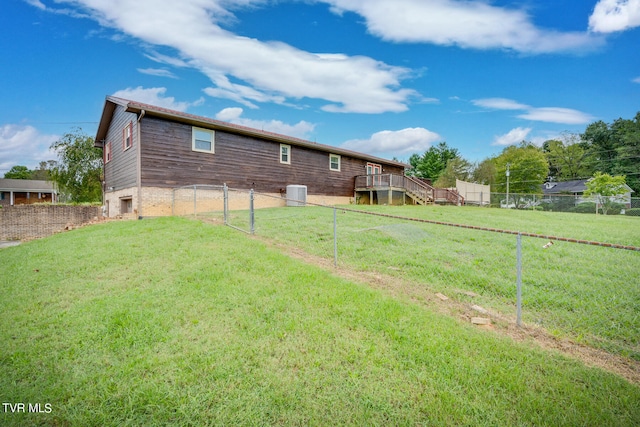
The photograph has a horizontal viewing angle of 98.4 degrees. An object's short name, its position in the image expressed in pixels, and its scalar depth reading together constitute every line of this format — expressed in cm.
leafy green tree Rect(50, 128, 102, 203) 2262
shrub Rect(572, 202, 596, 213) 2259
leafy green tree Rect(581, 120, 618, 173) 4522
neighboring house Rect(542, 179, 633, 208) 4250
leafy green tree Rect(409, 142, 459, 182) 5178
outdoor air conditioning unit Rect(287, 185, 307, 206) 1592
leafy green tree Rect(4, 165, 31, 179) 5772
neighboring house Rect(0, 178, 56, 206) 3506
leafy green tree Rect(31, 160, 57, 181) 4719
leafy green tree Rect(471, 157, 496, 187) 4616
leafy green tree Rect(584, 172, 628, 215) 2572
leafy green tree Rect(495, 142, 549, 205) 4250
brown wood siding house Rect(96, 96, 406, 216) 1170
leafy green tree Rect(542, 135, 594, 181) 4906
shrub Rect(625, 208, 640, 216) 2179
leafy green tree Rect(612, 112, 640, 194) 3928
